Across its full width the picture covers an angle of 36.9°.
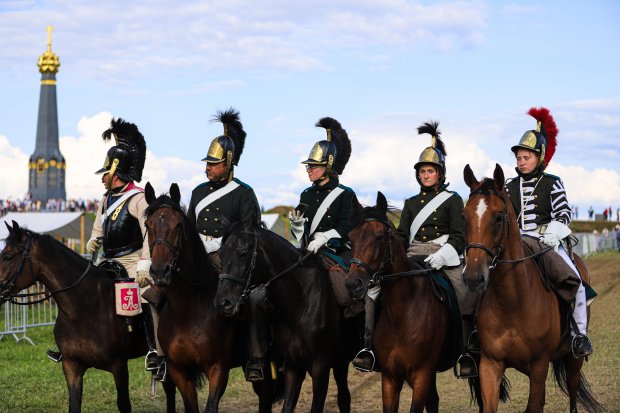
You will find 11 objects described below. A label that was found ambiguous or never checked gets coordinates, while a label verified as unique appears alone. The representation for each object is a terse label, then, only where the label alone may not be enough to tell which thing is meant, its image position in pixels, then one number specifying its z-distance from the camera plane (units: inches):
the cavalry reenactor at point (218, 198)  434.6
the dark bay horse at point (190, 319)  386.3
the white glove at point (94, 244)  468.4
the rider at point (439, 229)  406.6
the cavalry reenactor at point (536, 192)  415.2
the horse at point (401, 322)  372.2
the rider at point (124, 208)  451.5
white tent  1501.0
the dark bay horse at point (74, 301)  429.7
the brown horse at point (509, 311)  354.3
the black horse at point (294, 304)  377.7
